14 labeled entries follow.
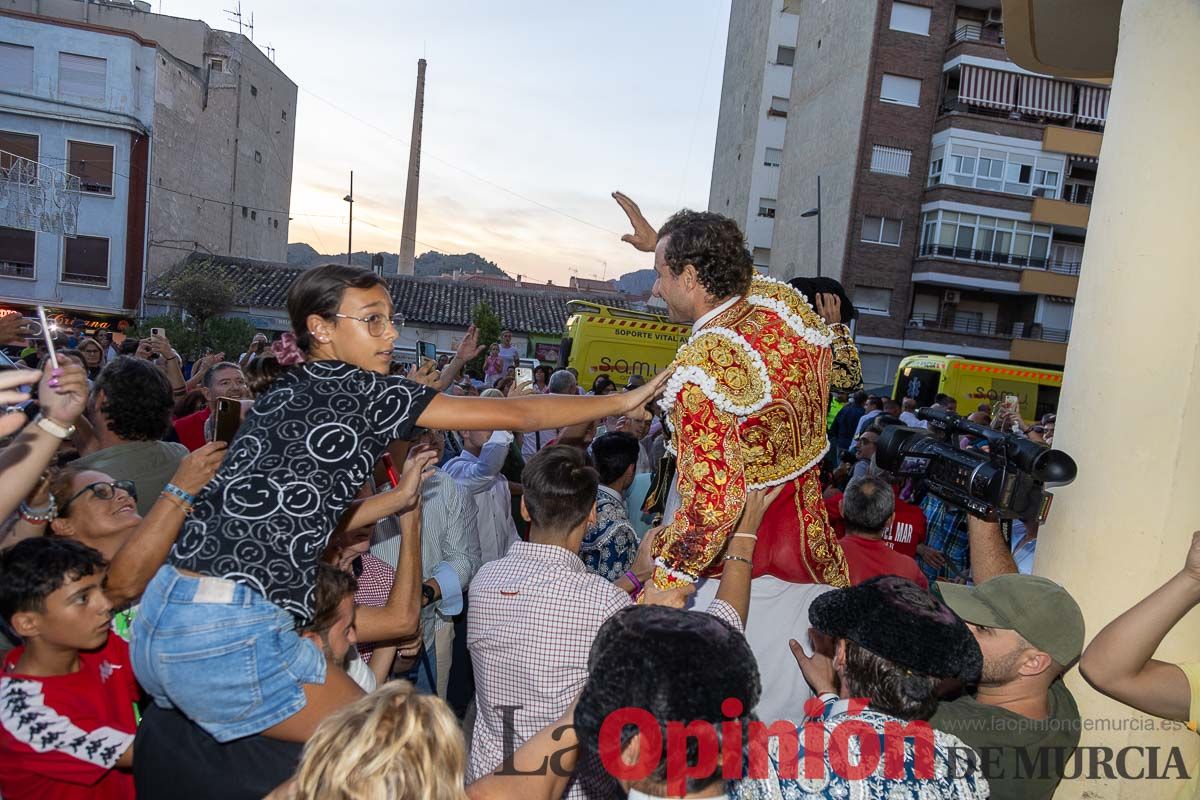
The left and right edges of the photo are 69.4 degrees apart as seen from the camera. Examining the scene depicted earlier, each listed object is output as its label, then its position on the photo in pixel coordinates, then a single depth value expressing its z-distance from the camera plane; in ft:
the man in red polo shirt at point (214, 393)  19.49
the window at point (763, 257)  124.47
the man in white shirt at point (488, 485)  18.43
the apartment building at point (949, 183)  98.63
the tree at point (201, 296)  85.51
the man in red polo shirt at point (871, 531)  13.62
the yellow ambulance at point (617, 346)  54.34
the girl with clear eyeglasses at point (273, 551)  7.07
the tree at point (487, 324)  104.32
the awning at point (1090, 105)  101.19
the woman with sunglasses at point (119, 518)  9.03
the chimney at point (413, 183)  173.47
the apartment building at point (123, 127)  87.40
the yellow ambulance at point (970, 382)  63.77
